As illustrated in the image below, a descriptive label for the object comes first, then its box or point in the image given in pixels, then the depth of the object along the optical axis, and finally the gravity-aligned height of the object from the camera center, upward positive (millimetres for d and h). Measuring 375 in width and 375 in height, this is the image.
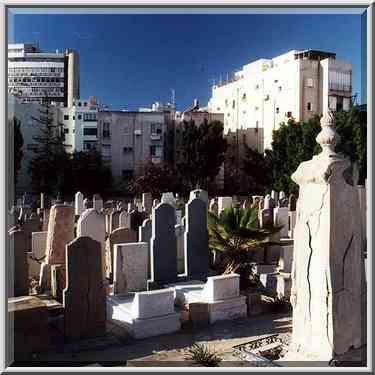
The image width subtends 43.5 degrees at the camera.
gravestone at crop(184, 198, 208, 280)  10211 -1324
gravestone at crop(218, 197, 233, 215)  17483 -898
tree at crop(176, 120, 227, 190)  35094 +1821
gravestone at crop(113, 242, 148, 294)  8672 -1678
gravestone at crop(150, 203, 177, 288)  9750 -1435
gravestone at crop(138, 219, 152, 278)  10766 -1263
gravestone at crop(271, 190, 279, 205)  24300 -933
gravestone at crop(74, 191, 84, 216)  17953 -1064
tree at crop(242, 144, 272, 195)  32531 +499
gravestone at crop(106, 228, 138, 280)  10109 -1344
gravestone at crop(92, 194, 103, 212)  18850 -1097
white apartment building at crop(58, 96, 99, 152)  38906 +4365
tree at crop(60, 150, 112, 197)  33966 +204
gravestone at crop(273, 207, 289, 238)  15008 -1267
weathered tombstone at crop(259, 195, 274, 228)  13025 -1113
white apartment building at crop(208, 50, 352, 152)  34500 +6850
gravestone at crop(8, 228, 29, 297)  7791 -1443
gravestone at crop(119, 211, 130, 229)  13398 -1204
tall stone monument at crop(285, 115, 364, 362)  4773 -788
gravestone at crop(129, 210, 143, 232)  14828 -1335
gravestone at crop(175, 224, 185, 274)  11148 -1860
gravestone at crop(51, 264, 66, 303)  8617 -1898
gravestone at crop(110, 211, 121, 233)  13695 -1260
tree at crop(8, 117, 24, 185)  26609 +2386
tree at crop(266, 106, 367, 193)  25547 +2227
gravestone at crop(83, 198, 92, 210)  19155 -1131
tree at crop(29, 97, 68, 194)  33781 +1607
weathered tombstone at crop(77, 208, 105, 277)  9077 -925
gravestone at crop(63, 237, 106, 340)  6926 -1709
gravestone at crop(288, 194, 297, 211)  18981 -1052
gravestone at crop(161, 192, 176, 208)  19219 -844
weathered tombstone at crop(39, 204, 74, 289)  9547 -1130
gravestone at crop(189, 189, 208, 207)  15287 -522
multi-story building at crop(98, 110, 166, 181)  38688 +3284
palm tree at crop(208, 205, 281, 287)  9734 -1218
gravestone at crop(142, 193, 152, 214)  20344 -1122
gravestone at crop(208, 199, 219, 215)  17211 -1078
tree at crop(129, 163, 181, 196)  32719 -287
